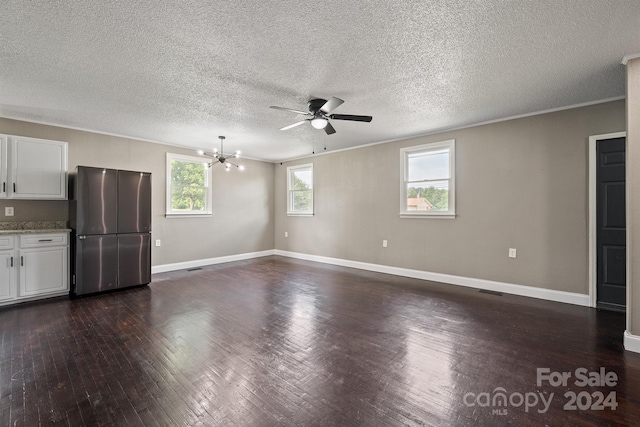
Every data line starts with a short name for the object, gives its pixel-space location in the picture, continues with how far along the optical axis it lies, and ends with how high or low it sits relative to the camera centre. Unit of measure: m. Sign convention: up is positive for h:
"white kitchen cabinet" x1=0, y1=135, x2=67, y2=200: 3.85 +0.63
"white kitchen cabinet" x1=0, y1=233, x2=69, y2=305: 3.67 -0.72
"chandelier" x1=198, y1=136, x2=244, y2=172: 5.38 +1.25
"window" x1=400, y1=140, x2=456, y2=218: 4.81 +0.61
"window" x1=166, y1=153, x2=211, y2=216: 5.85 +0.58
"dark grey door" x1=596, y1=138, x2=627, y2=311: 3.41 -0.11
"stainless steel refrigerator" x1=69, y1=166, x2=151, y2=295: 4.13 -0.24
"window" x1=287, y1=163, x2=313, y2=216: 7.12 +0.62
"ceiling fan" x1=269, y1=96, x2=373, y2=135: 2.98 +1.12
